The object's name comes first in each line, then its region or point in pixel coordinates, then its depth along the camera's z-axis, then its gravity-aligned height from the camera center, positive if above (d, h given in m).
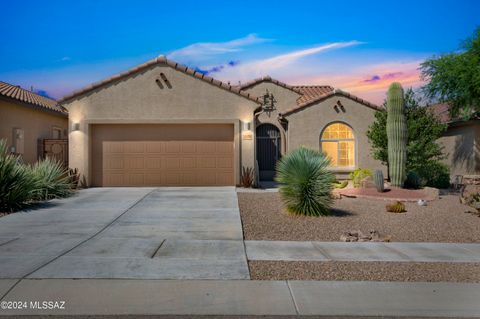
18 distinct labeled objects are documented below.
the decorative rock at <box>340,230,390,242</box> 8.57 -1.55
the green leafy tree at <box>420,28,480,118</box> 16.86 +3.29
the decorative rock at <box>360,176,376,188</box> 15.64 -0.84
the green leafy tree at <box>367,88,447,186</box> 17.83 +1.04
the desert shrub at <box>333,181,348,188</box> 17.29 -0.99
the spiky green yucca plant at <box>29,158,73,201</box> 13.20 -0.64
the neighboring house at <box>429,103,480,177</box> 19.48 +0.71
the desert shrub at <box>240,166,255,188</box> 16.86 -0.63
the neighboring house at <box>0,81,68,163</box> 16.52 +1.79
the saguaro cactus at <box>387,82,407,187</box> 15.83 +0.85
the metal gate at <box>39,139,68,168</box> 17.97 +0.55
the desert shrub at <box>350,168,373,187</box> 16.48 -0.58
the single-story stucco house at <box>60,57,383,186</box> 16.94 +1.34
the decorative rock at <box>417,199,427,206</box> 13.55 -1.36
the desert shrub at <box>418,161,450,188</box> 18.98 -0.72
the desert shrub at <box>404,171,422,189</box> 16.56 -0.82
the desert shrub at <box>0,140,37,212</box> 11.48 -0.61
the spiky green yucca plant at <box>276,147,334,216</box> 11.18 -0.68
